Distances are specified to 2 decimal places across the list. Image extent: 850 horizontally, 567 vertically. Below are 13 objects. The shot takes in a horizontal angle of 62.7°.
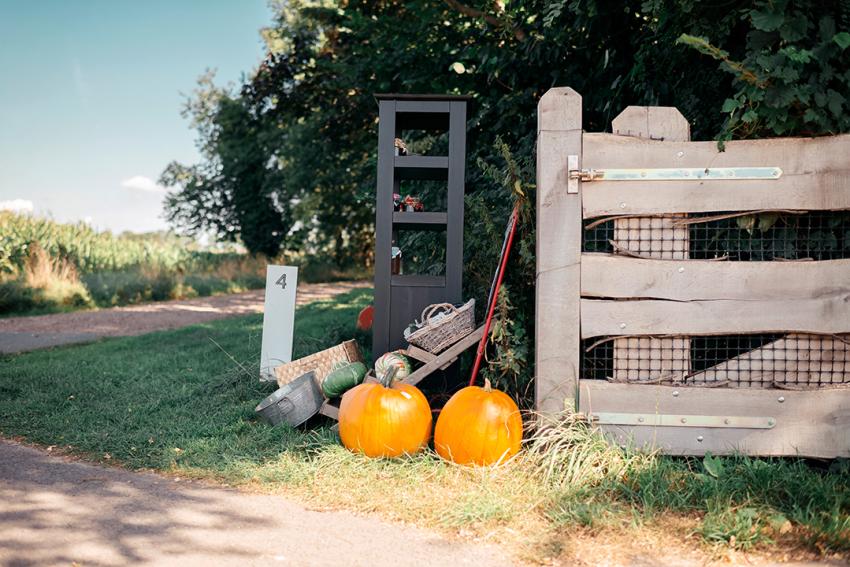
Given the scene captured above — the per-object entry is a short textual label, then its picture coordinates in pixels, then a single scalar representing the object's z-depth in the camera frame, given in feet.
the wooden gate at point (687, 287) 12.15
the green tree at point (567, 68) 11.83
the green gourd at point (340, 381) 15.02
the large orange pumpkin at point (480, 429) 12.19
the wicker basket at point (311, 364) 16.84
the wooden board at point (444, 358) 14.33
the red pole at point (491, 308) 13.83
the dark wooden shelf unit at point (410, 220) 16.08
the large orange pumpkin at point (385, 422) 12.62
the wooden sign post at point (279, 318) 19.17
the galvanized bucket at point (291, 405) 14.85
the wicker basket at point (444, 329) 14.39
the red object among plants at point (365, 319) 23.02
